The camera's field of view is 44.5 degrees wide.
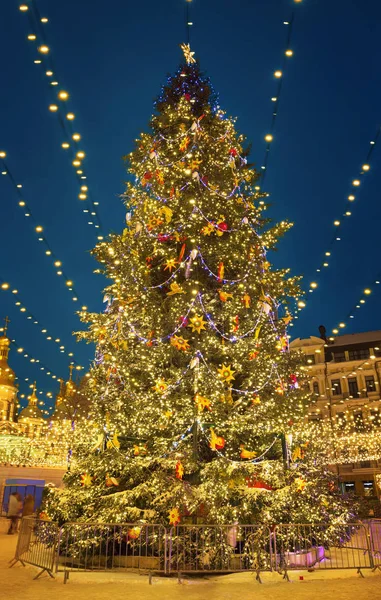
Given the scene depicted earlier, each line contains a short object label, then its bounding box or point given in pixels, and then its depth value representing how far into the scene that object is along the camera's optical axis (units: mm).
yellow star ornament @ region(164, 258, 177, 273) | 11508
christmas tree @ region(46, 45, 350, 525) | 9805
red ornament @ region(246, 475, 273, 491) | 10273
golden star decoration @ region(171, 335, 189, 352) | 10617
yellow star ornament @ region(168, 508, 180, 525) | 9016
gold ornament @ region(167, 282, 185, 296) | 11047
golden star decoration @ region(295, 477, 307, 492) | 9656
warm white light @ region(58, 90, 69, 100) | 9453
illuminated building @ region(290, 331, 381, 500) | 38875
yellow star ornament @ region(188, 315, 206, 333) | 10727
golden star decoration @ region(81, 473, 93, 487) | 10508
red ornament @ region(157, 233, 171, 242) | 12172
